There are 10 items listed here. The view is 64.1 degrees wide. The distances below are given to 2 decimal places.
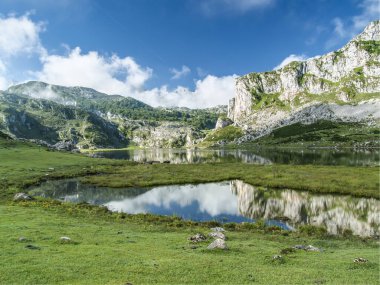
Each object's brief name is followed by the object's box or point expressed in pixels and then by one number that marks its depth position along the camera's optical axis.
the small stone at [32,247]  26.14
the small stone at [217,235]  34.19
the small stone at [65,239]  29.10
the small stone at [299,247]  30.52
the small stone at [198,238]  32.42
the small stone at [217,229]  40.77
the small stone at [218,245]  27.97
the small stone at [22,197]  58.59
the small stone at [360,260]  24.02
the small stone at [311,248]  30.19
